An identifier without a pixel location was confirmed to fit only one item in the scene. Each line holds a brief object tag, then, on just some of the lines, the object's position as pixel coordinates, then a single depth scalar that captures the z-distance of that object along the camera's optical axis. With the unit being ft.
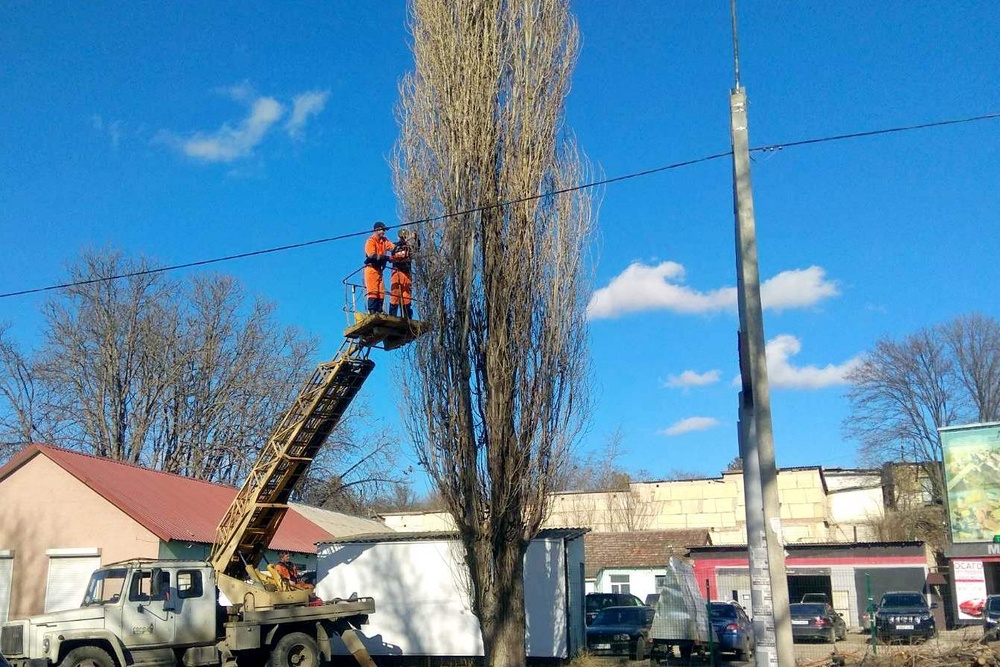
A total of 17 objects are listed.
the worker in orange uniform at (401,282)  49.44
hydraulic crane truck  49.42
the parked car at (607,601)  94.53
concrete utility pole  28.63
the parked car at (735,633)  69.36
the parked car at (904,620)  84.64
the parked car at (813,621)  86.58
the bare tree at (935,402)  165.68
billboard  109.70
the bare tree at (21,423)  126.00
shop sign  104.63
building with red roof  72.59
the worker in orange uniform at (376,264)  49.11
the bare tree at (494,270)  46.21
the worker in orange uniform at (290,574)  58.49
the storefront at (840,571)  115.03
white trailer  65.21
